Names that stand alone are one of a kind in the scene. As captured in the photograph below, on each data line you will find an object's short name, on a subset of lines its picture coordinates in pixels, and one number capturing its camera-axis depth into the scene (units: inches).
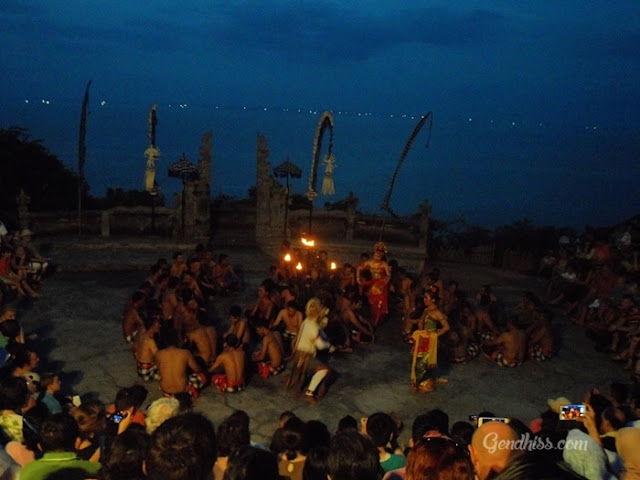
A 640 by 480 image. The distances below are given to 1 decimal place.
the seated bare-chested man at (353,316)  436.1
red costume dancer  473.7
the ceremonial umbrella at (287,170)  705.0
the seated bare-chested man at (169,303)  422.6
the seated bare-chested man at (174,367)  333.4
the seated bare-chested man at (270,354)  375.6
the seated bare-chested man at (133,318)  405.9
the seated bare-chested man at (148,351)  354.3
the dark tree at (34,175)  785.6
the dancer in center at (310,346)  345.4
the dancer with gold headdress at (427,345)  359.3
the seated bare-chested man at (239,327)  373.1
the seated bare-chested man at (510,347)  406.0
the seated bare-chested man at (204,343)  364.2
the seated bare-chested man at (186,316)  402.0
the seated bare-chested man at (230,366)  346.9
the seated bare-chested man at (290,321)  411.2
